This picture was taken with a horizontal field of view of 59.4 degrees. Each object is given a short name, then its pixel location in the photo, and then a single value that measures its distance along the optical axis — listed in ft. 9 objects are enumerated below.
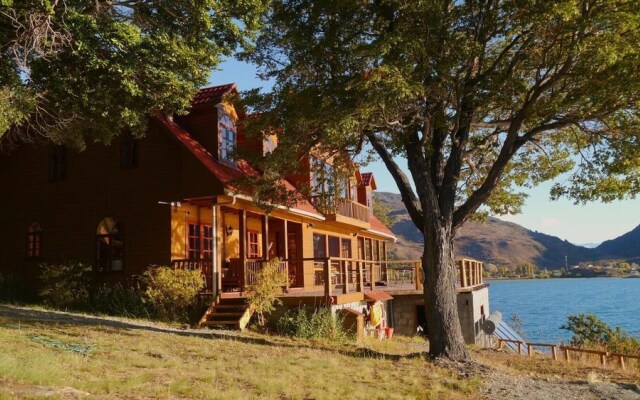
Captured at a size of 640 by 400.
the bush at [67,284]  55.01
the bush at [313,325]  47.11
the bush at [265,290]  48.42
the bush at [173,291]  50.24
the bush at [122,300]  51.60
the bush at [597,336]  70.26
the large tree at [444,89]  34.17
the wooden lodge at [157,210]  53.57
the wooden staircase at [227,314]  48.32
